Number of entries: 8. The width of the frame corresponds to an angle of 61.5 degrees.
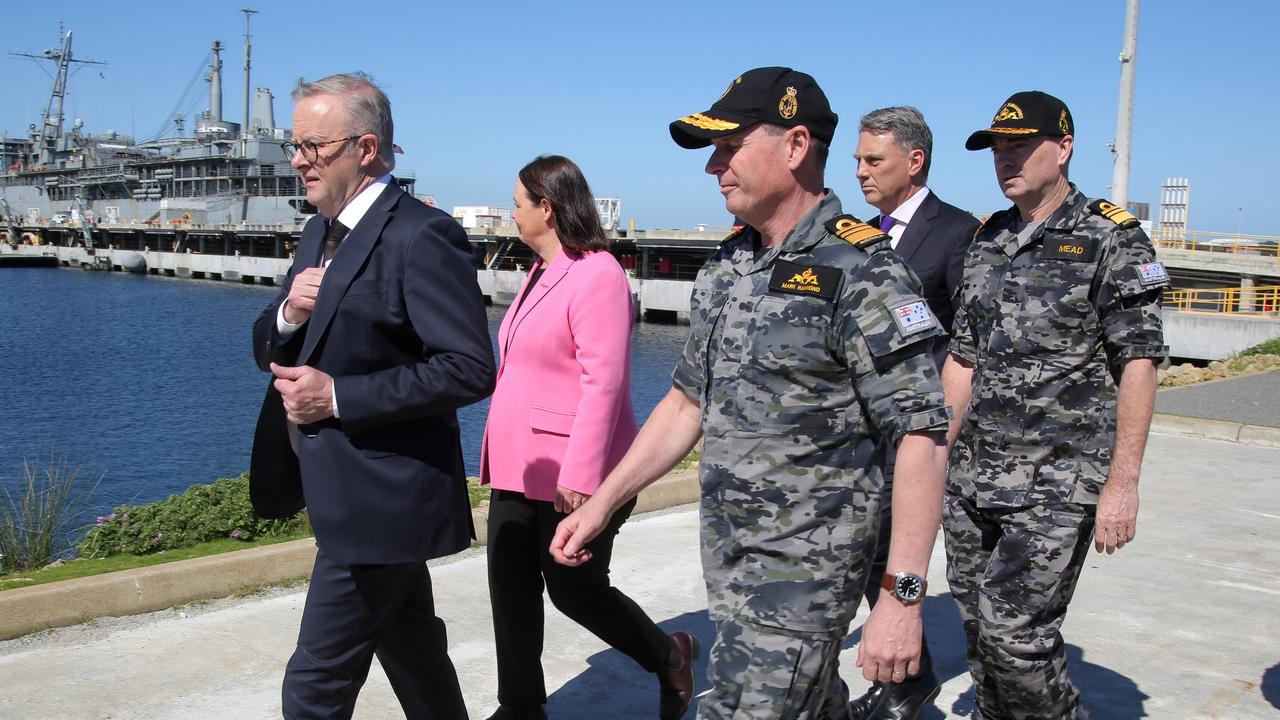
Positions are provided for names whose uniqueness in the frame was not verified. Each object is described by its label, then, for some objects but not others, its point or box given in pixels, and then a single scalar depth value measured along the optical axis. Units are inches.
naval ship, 3750.0
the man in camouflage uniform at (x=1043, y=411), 123.6
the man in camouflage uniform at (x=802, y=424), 89.3
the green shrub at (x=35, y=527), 223.9
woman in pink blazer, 137.8
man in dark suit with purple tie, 156.6
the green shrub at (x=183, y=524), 219.1
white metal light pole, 564.1
